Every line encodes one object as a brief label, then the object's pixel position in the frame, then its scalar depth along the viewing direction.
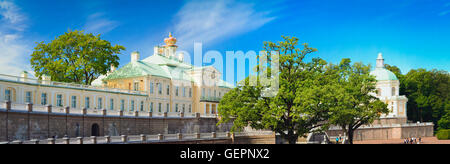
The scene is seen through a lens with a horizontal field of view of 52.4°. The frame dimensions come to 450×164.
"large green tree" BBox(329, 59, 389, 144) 48.03
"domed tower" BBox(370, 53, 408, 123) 84.16
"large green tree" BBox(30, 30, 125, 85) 53.38
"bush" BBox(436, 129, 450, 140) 72.31
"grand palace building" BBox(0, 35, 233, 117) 43.44
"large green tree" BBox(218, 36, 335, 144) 38.91
